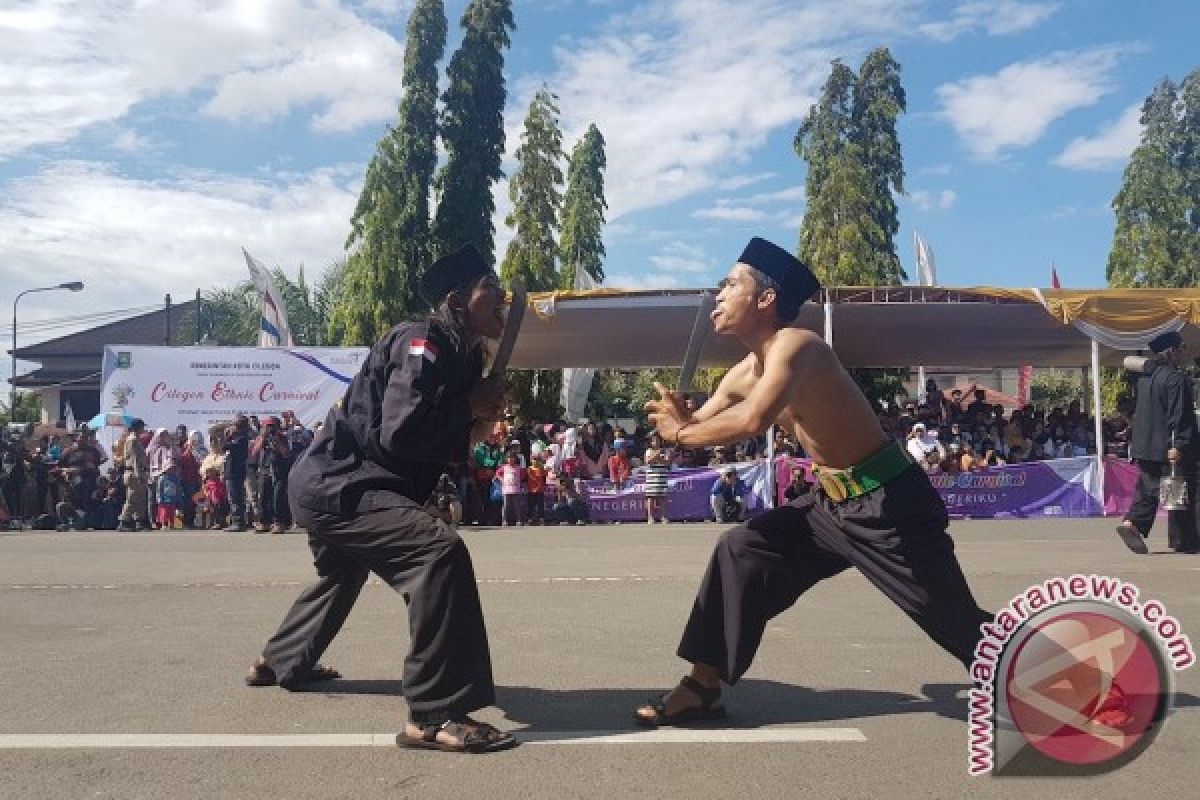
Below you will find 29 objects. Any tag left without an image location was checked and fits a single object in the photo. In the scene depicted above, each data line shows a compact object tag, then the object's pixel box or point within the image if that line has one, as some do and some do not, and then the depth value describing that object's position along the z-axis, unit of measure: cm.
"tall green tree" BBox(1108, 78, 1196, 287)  3391
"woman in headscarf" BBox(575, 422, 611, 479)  1747
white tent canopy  1538
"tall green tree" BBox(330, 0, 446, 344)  2755
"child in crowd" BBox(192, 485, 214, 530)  1648
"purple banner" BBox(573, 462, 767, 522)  1653
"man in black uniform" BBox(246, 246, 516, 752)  358
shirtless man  367
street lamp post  4859
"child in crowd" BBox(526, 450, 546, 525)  1627
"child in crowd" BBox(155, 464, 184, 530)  1623
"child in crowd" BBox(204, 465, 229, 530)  1631
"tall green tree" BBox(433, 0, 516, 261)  2811
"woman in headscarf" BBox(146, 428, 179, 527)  1636
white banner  1859
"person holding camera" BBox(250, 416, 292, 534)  1455
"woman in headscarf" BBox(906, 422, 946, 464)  1730
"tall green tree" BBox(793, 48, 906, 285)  3219
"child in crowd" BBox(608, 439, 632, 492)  1714
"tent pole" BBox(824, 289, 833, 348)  1516
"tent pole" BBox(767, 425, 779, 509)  1642
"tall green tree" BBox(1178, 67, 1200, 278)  3741
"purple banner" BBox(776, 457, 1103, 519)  1625
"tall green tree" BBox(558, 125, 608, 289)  4038
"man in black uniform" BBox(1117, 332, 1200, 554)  923
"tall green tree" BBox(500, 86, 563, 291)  3158
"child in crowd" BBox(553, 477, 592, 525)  1652
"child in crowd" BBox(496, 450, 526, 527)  1606
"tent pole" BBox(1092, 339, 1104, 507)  1614
